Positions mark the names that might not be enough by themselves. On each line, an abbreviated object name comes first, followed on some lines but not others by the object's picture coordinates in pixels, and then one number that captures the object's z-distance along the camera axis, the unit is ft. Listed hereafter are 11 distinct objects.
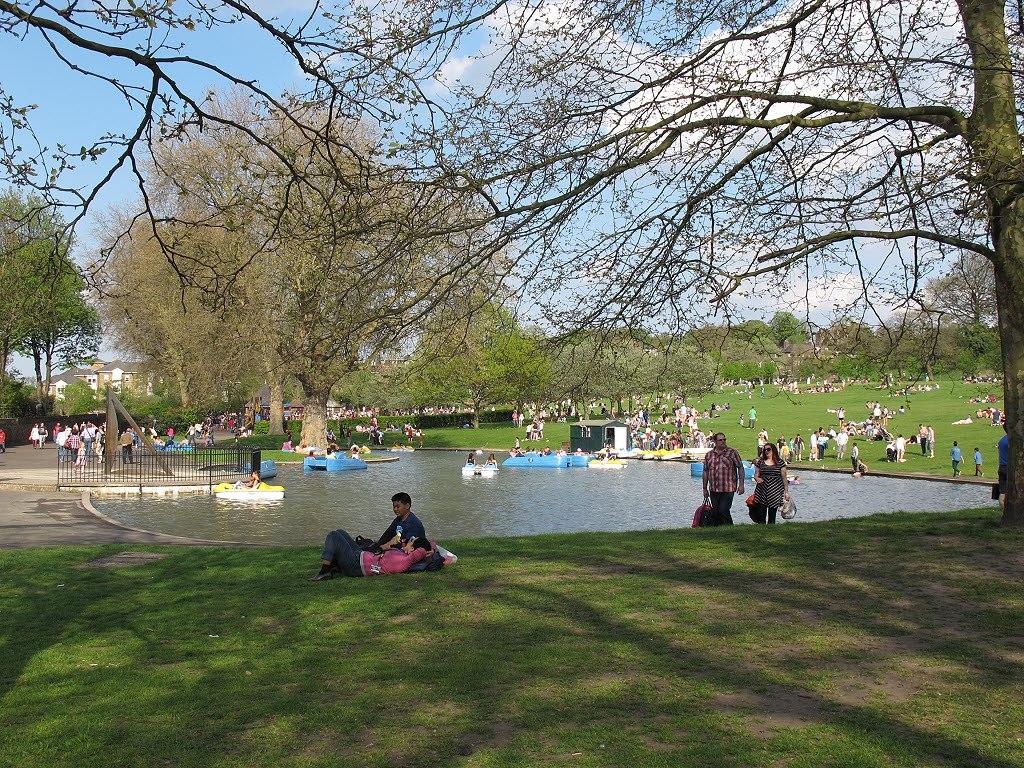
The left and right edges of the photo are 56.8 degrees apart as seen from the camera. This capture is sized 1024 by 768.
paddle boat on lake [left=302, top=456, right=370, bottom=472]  145.28
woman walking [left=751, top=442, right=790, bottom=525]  51.34
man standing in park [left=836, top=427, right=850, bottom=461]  151.23
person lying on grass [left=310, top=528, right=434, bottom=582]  35.04
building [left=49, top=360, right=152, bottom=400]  536.01
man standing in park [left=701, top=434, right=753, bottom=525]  49.26
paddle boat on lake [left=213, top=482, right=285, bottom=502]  98.36
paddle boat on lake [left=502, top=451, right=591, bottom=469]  159.02
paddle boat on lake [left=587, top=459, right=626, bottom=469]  155.33
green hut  188.14
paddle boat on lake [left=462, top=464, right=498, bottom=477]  138.10
